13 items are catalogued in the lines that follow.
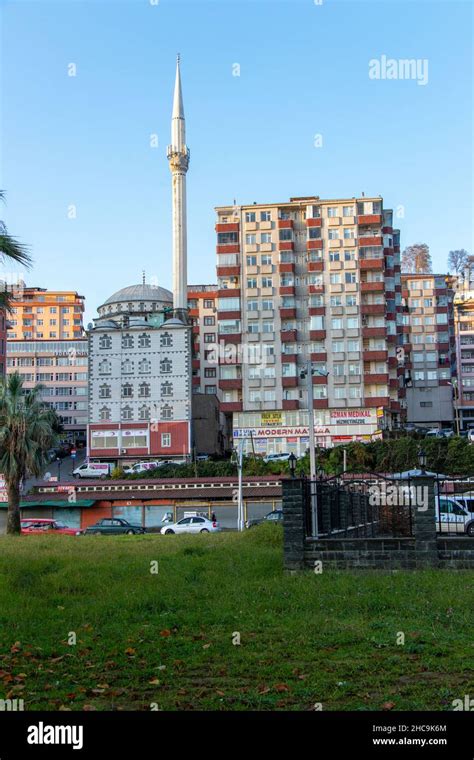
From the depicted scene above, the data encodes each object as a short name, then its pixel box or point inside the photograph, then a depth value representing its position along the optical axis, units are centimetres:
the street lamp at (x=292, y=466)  1721
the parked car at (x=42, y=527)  4234
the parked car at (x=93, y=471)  7362
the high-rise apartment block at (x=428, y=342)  11012
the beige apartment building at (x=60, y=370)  11369
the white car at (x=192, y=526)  4238
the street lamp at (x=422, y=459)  1640
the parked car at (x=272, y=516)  4184
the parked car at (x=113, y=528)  4125
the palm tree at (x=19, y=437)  3788
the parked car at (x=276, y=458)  7006
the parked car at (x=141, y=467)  7064
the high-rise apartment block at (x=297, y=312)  8400
